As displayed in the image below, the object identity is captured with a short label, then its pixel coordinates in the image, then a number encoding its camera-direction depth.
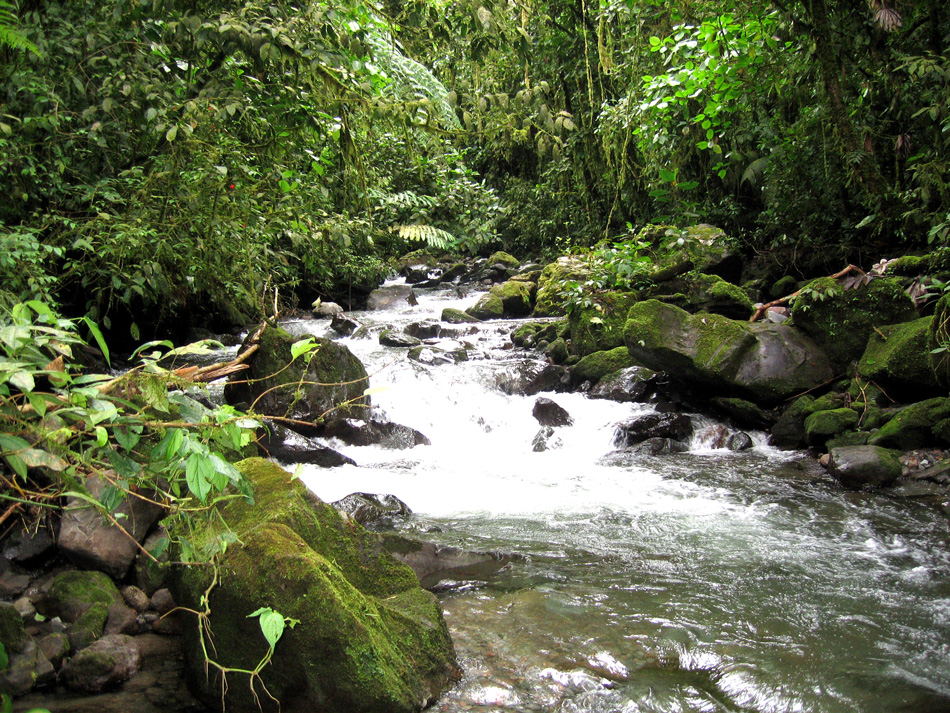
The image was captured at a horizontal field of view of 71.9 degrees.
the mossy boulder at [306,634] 2.53
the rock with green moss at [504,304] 13.06
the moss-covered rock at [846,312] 6.87
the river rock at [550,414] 7.95
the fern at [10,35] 3.44
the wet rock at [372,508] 5.01
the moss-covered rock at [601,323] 9.44
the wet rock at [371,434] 7.39
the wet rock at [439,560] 4.02
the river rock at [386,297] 14.55
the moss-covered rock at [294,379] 7.38
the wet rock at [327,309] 13.42
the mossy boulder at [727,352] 7.14
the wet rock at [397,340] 10.80
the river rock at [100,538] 3.39
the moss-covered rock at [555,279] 11.16
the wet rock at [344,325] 11.72
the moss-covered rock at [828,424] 6.41
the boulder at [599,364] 8.95
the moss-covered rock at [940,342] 5.33
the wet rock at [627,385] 8.39
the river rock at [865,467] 5.53
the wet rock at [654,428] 7.23
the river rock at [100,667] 2.73
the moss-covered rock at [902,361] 6.03
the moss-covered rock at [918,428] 5.80
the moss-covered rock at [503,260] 17.78
